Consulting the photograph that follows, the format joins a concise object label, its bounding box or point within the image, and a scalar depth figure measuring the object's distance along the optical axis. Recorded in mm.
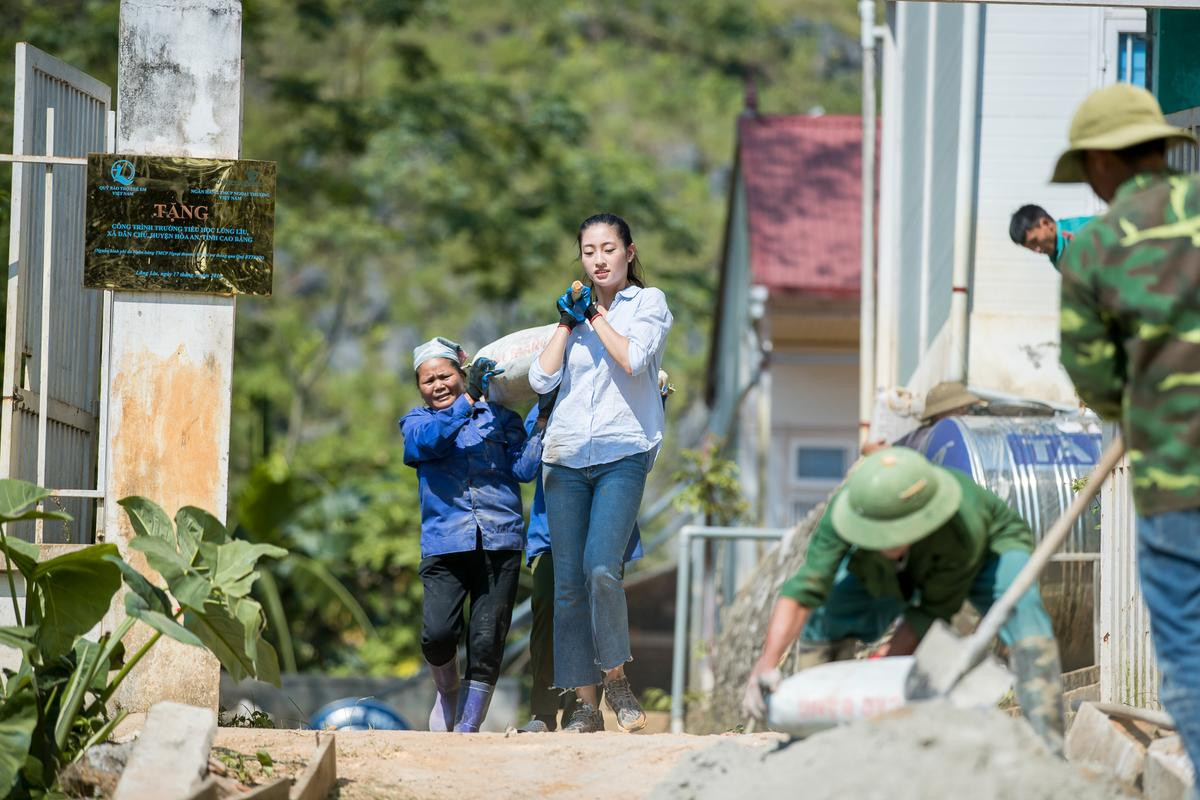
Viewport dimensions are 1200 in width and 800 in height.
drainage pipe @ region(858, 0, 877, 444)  26812
